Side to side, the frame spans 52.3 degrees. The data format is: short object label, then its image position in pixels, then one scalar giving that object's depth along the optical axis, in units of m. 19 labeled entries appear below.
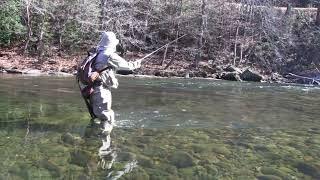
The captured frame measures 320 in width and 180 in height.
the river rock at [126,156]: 4.46
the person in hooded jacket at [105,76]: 5.74
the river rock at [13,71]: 16.63
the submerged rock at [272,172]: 4.15
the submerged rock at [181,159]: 4.37
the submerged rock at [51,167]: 3.87
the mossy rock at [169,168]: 4.08
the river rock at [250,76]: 18.84
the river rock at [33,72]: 16.88
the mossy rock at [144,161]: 4.27
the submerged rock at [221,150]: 4.97
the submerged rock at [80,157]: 4.22
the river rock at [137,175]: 3.84
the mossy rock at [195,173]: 3.98
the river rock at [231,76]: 18.58
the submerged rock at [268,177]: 4.03
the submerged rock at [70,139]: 5.04
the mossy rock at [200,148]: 5.00
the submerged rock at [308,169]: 4.23
